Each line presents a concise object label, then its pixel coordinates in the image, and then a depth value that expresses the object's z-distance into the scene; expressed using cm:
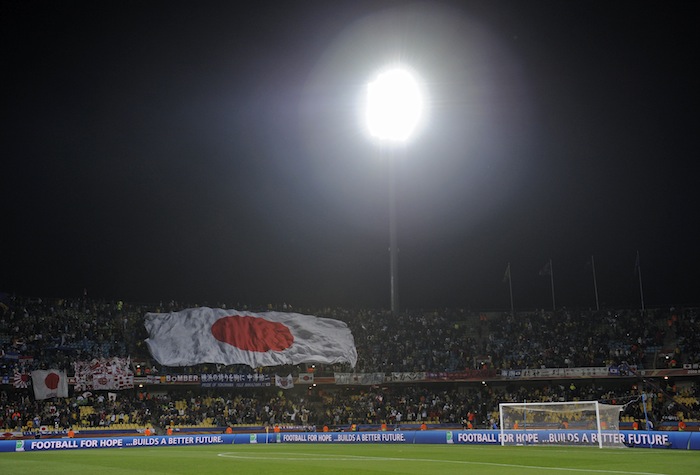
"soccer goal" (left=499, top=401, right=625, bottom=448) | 3048
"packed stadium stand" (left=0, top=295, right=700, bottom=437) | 4519
